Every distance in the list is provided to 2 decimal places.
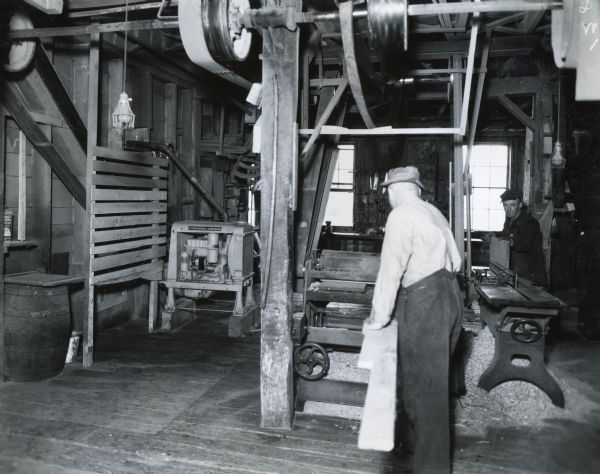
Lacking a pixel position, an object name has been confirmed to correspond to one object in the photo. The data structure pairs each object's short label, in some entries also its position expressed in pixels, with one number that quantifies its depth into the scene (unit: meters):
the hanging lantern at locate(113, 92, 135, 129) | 5.09
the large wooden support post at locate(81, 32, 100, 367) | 5.52
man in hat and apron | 3.29
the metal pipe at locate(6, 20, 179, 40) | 4.34
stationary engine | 7.04
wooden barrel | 5.01
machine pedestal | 4.85
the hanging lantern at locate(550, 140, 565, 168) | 6.90
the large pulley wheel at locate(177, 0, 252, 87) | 3.64
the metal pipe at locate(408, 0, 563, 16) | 3.08
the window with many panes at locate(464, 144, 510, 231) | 13.27
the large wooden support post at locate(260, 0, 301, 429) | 3.87
